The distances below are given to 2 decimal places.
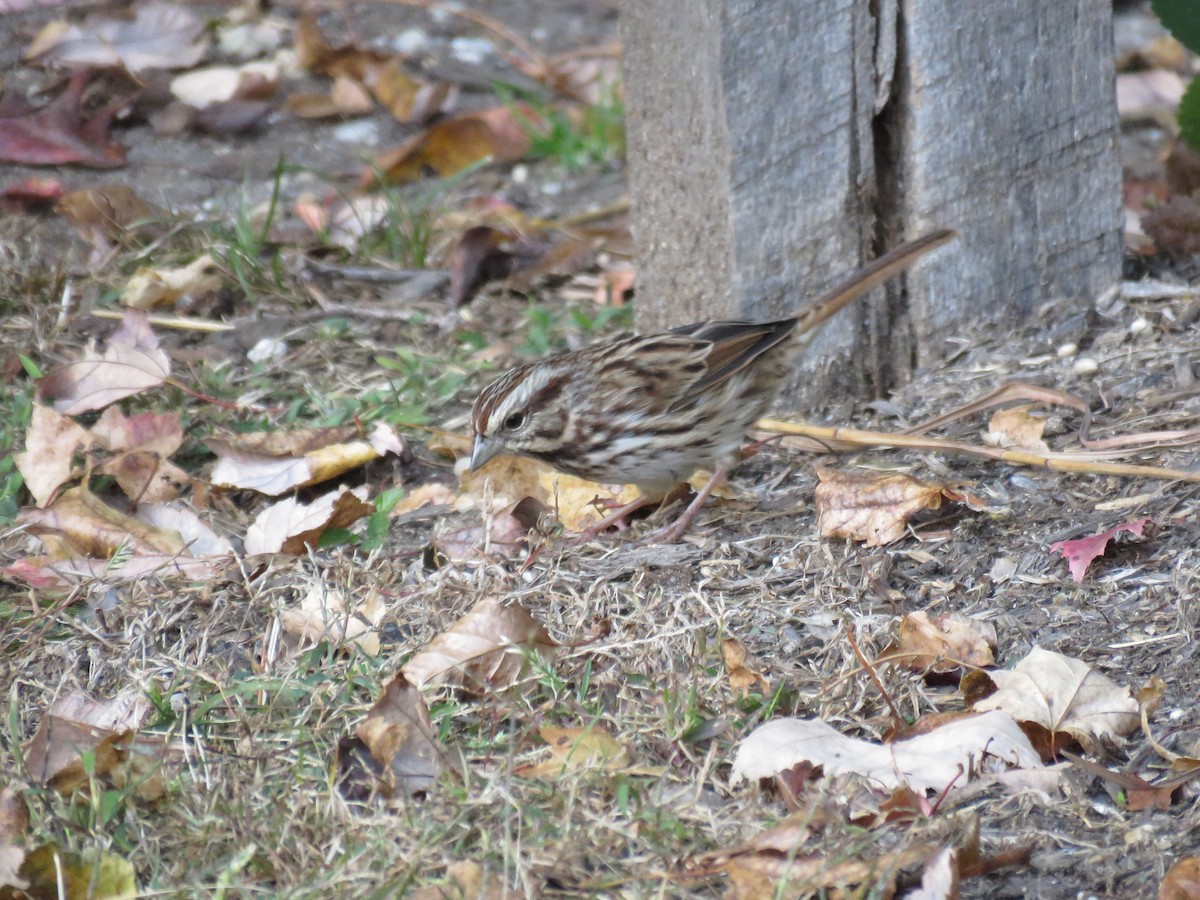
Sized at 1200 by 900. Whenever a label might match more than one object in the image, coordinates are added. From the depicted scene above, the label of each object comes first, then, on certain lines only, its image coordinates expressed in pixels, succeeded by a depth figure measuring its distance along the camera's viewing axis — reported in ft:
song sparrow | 28.55
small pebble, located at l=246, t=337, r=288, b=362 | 34.65
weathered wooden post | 28.48
